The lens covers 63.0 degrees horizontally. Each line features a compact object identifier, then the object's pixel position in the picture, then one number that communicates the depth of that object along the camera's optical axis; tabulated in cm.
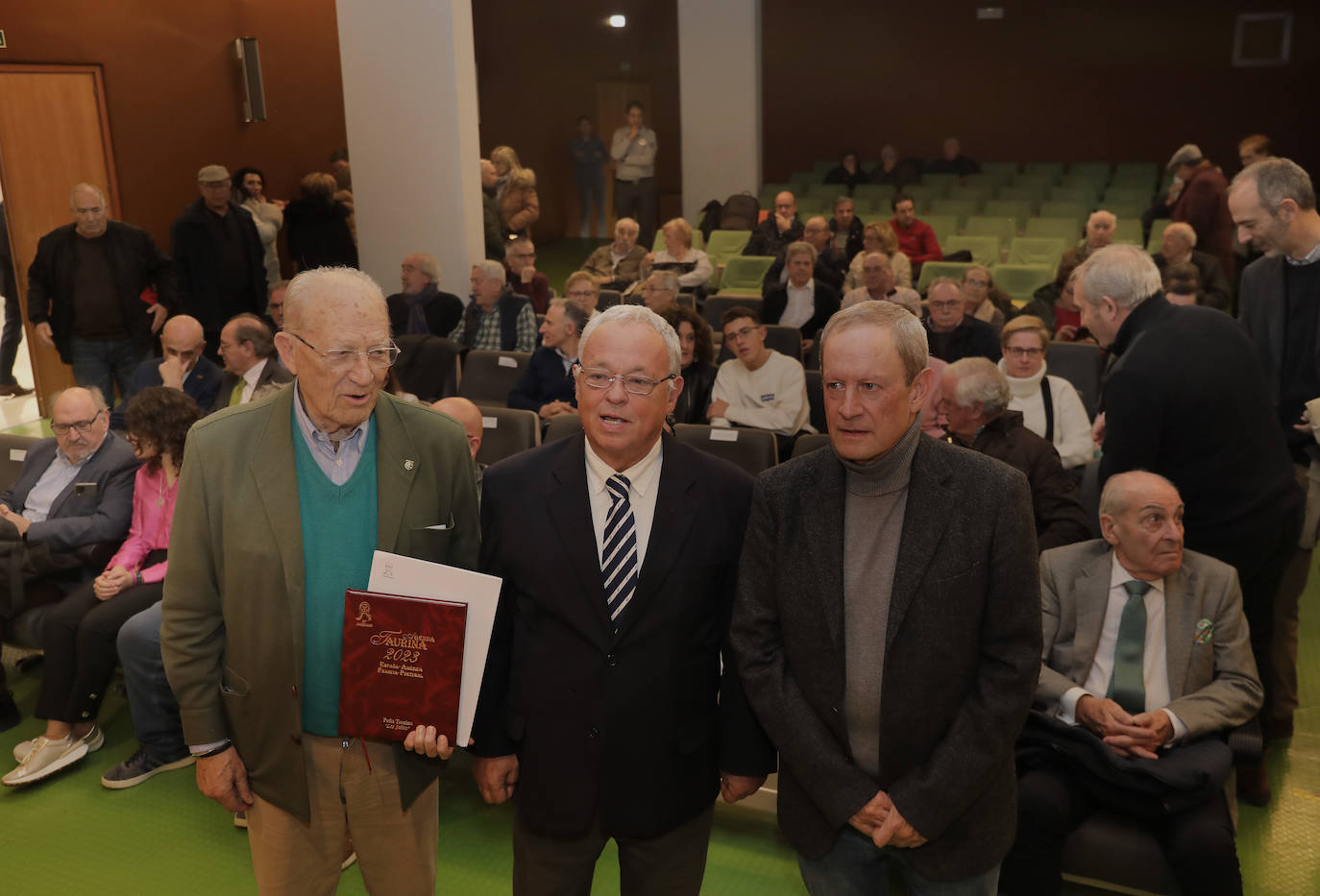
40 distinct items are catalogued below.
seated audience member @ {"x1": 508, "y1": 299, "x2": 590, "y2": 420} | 552
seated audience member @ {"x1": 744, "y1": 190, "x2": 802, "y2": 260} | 896
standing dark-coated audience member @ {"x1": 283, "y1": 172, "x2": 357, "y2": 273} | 887
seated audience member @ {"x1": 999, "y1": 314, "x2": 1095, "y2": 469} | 428
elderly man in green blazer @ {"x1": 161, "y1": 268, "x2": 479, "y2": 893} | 185
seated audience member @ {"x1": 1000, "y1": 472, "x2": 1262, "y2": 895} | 251
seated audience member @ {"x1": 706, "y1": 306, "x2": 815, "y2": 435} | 508
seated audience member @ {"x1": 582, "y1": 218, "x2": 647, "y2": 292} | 855
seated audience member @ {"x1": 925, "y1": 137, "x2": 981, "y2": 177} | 1306
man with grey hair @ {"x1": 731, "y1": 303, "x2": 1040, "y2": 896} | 166
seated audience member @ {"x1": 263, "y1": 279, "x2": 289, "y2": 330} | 609
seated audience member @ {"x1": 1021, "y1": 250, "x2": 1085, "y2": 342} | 652
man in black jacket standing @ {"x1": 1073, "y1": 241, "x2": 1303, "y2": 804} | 264
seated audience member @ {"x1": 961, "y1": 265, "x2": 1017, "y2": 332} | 637
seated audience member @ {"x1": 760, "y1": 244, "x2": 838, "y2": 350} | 711
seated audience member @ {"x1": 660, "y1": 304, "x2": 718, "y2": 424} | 530
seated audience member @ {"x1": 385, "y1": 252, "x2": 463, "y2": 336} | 685
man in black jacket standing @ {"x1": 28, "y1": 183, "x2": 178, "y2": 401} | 625
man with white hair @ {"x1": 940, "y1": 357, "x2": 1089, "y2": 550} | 335
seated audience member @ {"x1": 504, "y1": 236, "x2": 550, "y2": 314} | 763
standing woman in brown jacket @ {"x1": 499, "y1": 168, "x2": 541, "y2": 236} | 945
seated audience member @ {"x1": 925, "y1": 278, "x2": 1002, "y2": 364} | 543
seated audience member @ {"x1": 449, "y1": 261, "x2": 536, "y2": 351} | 670
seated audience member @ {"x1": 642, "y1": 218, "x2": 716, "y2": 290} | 833
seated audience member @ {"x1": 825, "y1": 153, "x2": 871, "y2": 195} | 1259
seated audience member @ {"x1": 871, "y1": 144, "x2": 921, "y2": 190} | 1261
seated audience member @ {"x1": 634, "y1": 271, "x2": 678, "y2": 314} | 614
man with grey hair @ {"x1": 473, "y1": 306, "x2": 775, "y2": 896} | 178
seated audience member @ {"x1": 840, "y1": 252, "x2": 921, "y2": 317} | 660
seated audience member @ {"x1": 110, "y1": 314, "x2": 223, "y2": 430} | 496
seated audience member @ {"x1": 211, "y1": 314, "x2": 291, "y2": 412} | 477
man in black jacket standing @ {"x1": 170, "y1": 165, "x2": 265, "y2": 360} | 726
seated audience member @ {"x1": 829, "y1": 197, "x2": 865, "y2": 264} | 916
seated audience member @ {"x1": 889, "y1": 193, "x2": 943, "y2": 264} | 914
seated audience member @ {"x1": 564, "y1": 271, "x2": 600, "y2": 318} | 638
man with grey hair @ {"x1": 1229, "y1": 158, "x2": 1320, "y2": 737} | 291
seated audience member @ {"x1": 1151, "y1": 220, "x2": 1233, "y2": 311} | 721
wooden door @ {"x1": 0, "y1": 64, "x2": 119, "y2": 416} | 751
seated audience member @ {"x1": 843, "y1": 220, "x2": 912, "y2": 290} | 775
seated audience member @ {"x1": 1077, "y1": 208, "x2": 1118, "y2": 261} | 751
